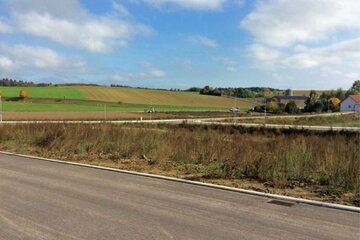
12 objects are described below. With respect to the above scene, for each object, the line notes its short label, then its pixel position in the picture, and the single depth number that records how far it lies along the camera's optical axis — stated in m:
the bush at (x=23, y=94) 103.30
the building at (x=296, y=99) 139.15
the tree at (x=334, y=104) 123.17
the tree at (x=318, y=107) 116.43
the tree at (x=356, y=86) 169.48
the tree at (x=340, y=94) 137.00
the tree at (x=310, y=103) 118.06
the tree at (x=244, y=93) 170.62
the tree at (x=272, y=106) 113.60
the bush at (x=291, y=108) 111.06
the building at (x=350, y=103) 121.46
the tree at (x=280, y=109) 112.28
